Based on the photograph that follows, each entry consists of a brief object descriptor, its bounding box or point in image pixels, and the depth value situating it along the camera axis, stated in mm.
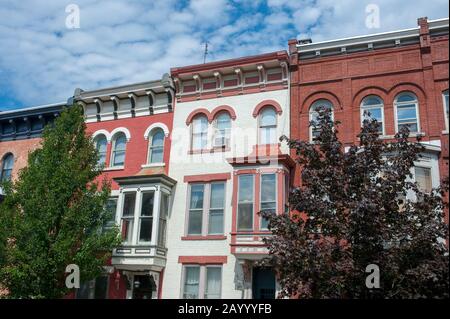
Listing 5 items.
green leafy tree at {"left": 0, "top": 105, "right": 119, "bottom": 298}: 17219
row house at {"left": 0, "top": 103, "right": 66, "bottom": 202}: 23641
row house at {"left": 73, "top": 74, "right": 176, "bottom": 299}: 19281
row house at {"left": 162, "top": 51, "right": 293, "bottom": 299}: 18125
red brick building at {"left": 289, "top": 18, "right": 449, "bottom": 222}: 17562
